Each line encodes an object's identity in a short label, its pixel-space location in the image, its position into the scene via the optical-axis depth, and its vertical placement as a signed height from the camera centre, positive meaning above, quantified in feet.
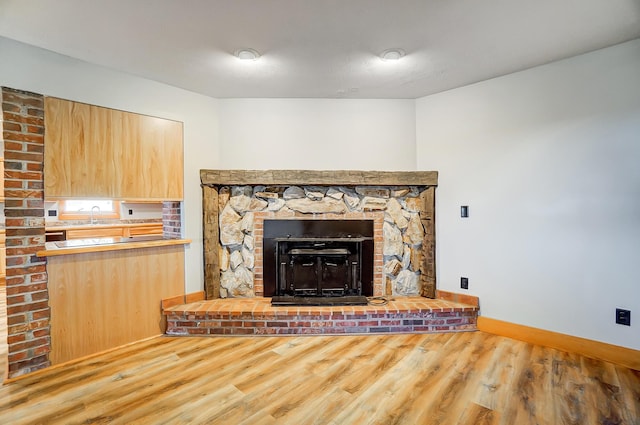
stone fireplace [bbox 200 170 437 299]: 10.31 -1.01
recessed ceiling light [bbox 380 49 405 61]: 7.13 +3.90
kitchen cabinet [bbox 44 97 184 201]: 7.29 +1.64
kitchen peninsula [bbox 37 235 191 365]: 7.33 -2.20
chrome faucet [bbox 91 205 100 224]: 17.38 -0.35
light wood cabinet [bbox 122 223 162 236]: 17.83 -1.22
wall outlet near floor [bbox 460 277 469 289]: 9.61 -2.49
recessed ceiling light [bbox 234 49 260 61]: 7.10 +3.92
